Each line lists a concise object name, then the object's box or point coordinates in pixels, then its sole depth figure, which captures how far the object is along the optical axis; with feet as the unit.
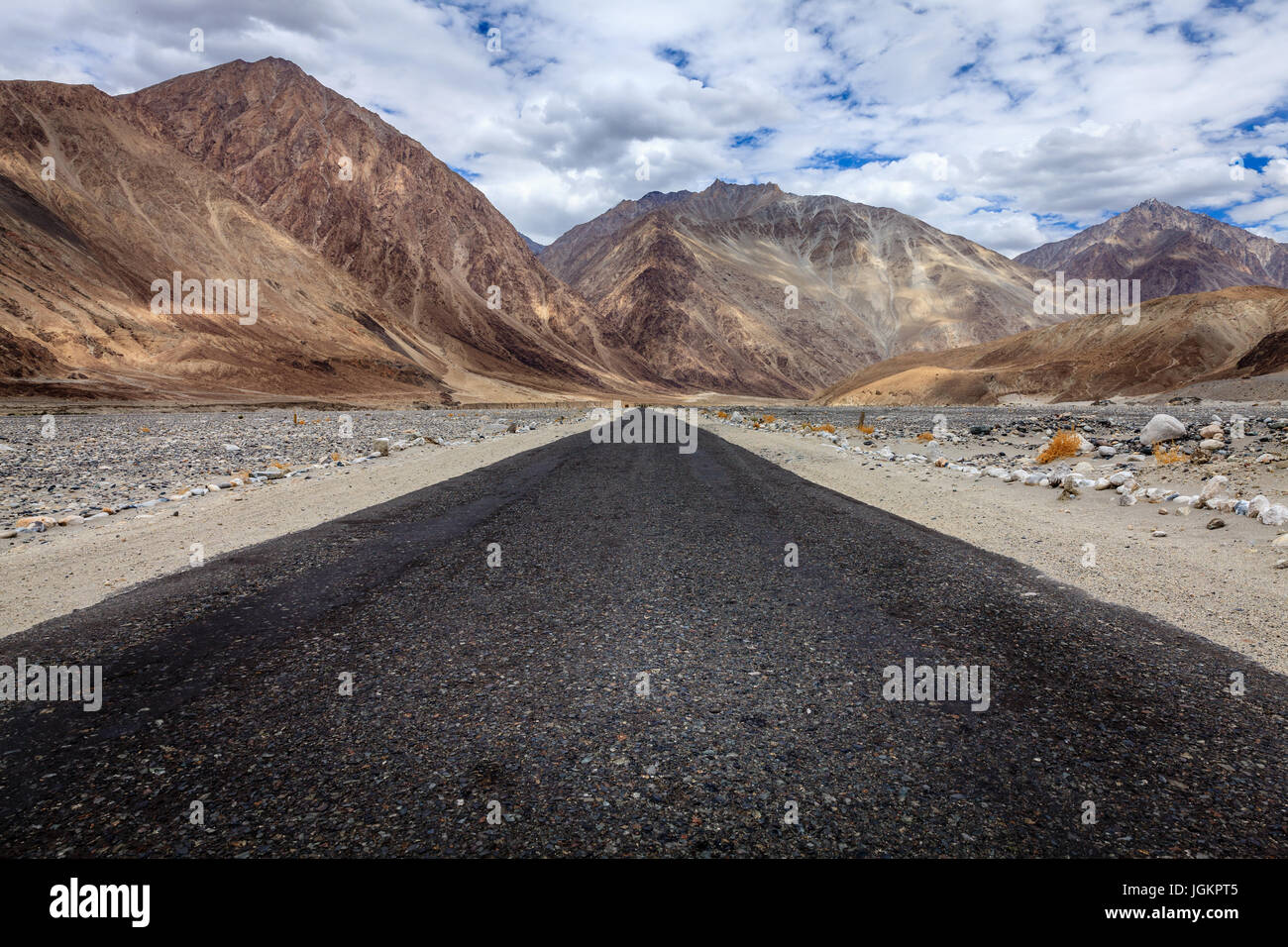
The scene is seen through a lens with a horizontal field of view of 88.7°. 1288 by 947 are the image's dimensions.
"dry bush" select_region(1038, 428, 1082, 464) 53.47
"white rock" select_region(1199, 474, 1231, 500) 32.70
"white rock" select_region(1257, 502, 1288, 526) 26.81
